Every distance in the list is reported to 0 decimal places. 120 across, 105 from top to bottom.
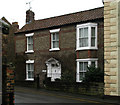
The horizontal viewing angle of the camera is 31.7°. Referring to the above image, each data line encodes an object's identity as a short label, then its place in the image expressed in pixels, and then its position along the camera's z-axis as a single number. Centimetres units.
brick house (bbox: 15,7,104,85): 1902
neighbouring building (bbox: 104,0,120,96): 1396
